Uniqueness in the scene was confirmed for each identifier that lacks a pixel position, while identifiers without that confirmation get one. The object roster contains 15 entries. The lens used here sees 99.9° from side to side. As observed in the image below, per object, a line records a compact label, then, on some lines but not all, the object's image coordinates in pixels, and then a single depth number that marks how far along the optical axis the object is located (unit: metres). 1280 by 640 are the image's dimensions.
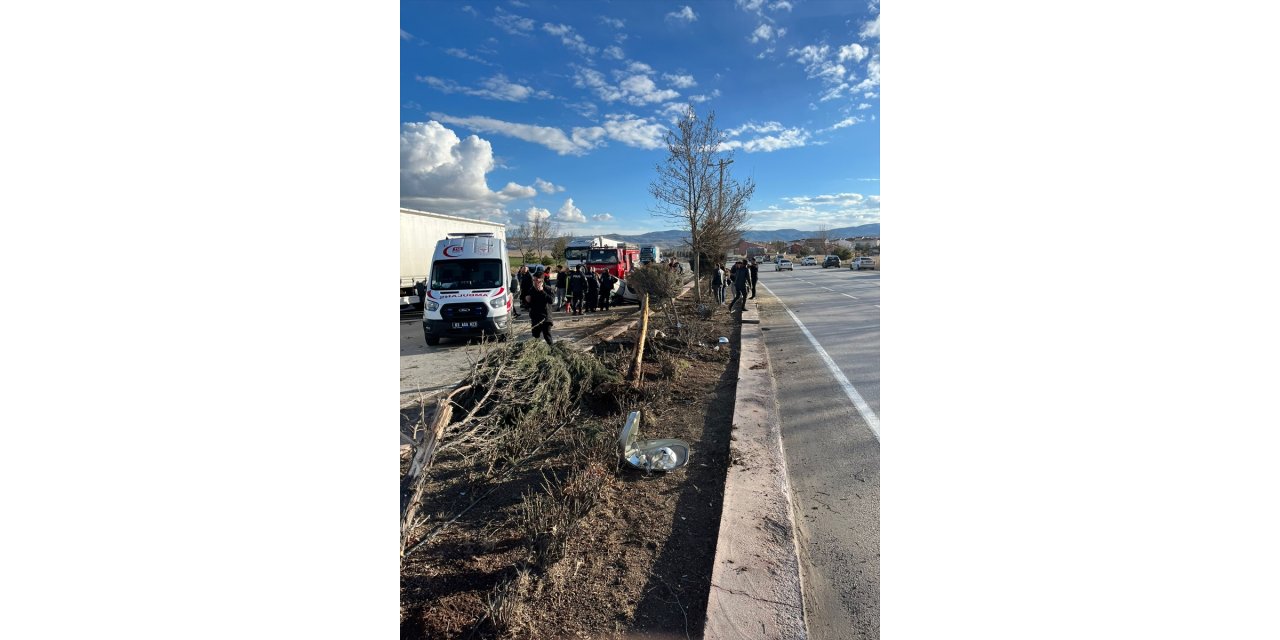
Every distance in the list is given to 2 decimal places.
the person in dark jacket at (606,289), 16.14
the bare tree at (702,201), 14.93
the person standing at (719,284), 13.71
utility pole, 16.89
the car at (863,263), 39.22
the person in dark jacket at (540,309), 8.31
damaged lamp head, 3.92
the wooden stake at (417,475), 2.72
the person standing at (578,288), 15.38
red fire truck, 19.64
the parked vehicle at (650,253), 34.85
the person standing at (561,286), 16.30
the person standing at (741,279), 13.59
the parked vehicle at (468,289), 9.94
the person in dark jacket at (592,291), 15.93
